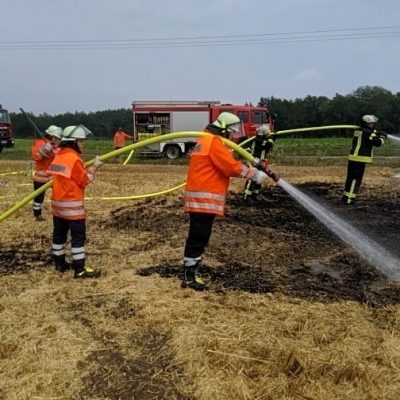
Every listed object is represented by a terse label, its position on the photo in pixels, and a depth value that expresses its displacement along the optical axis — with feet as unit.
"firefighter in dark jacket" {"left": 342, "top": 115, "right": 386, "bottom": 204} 35.88
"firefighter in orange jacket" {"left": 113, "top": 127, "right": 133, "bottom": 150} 88.12
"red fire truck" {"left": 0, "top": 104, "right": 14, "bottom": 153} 104.47
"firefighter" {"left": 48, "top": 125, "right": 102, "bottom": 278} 19.74
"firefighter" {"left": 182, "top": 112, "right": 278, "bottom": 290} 17.97
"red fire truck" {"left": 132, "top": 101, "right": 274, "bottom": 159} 88.33
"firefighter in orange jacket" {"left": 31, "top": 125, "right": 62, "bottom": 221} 29.76
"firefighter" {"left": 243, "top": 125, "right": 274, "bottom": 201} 37.96
